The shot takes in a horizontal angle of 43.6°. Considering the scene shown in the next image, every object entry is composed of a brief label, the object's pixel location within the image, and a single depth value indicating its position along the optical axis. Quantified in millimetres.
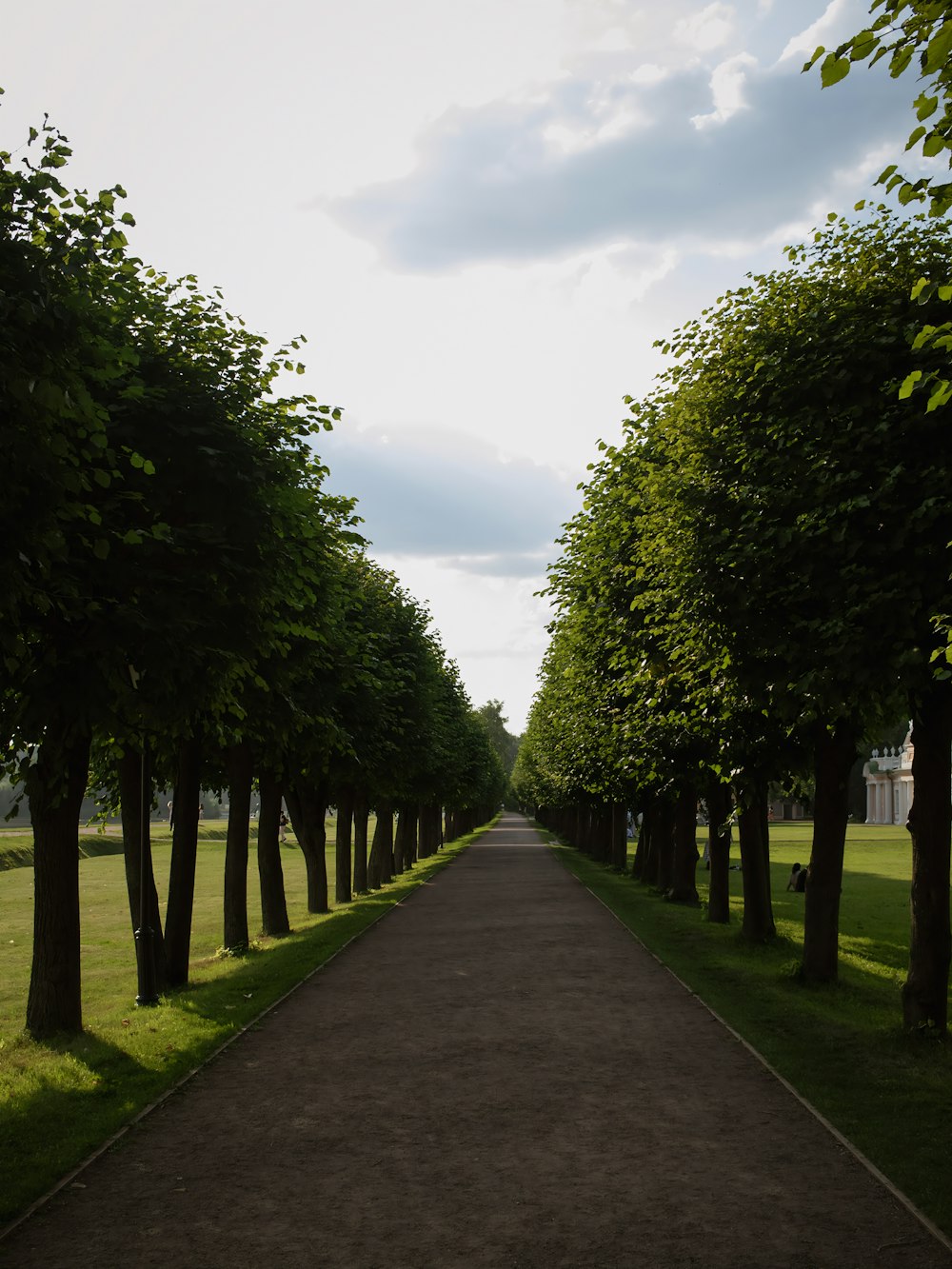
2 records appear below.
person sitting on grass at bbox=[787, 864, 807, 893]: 36844
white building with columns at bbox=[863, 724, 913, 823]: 112644
